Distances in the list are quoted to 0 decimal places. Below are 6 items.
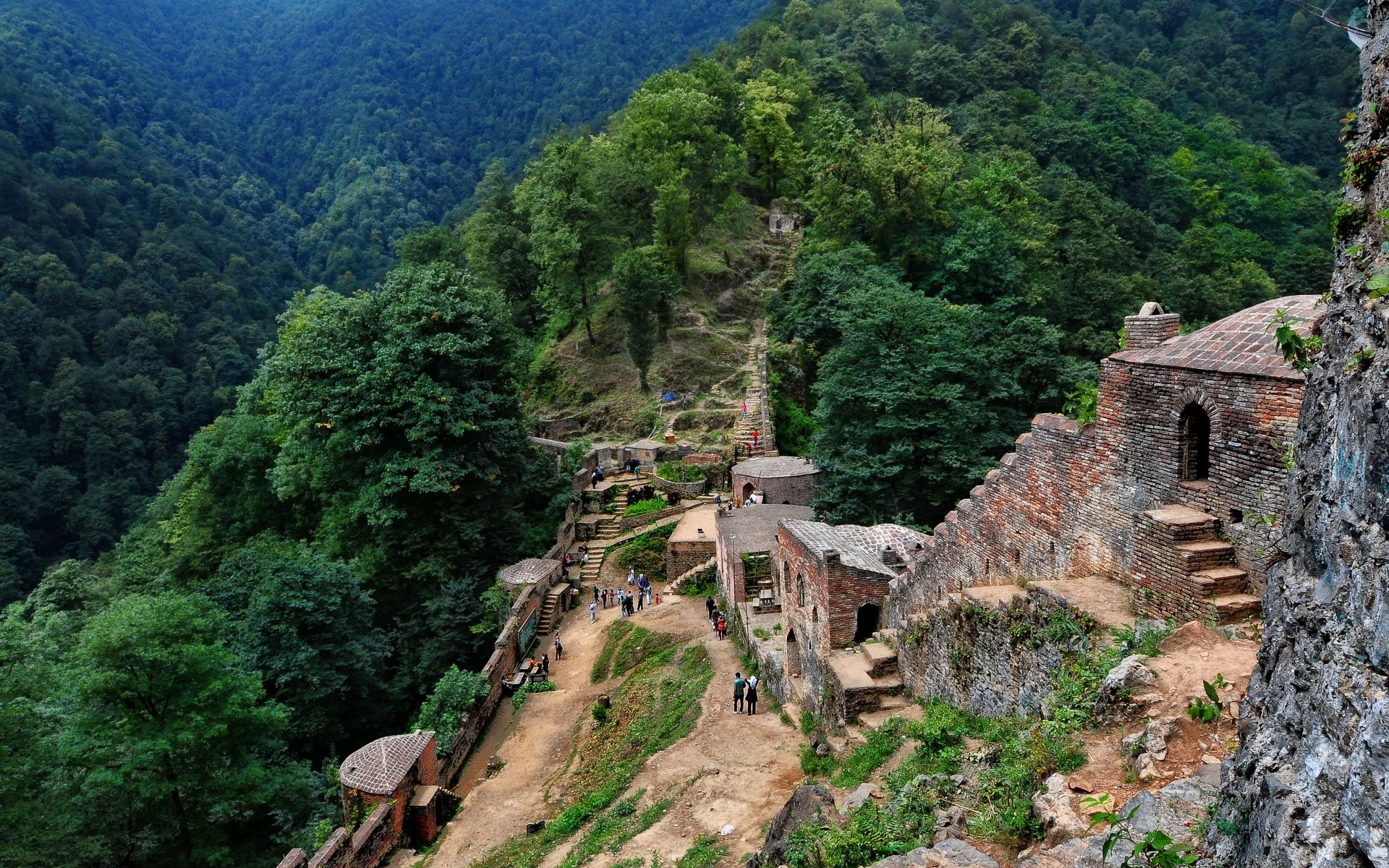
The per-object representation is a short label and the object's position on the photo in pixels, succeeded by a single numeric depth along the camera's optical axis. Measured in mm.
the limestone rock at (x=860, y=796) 10201
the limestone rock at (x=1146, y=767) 6906
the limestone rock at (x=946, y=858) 7168
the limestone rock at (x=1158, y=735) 7066
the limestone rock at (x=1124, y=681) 7887
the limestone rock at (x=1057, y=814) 6840
